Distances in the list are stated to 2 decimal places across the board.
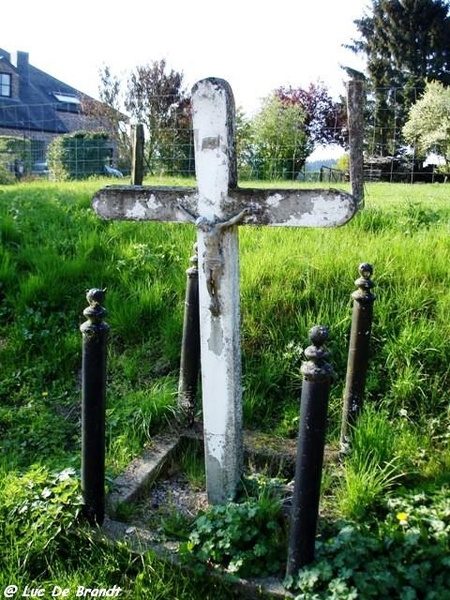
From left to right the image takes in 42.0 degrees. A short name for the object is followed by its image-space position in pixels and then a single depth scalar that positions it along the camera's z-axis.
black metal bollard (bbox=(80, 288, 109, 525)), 2.69
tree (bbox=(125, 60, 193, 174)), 20.09
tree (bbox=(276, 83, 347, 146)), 35.59
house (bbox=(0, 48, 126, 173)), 33.78
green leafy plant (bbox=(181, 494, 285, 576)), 2.46
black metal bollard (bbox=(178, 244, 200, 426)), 3.52
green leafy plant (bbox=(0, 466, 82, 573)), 2.62
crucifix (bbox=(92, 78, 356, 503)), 2.49
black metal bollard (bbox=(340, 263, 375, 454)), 3.16
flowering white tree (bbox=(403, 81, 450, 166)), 24.62
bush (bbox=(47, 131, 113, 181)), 18.95
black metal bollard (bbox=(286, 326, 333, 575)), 2.27
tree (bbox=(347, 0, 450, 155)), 36.56
